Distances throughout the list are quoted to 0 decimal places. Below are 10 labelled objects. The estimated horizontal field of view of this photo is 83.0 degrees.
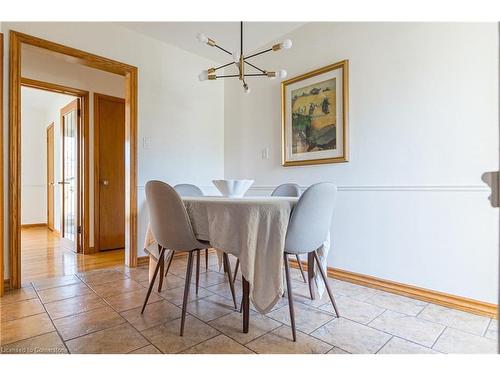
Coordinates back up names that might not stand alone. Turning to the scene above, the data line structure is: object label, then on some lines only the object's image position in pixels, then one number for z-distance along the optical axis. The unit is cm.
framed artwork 252
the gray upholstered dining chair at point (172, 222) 160
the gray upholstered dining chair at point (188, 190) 266
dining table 148
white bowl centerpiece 196
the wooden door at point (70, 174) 369
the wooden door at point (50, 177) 549
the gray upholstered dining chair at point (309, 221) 153
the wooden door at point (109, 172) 364
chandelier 187
